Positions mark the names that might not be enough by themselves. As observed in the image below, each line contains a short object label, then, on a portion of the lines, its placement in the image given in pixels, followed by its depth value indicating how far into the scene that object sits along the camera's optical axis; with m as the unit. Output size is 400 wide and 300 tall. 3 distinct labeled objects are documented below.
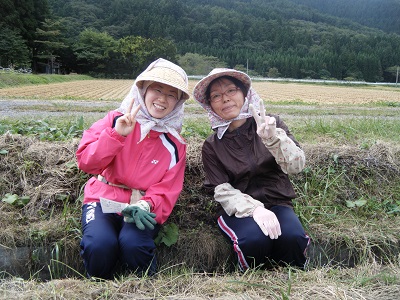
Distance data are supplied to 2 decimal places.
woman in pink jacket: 2.15
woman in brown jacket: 2.25
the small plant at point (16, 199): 2.99
